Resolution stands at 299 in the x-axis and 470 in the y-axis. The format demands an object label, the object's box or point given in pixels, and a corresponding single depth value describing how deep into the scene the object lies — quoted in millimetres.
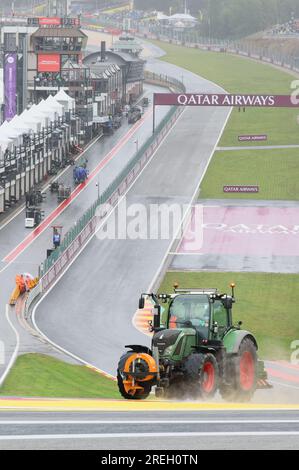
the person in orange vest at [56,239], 80188
